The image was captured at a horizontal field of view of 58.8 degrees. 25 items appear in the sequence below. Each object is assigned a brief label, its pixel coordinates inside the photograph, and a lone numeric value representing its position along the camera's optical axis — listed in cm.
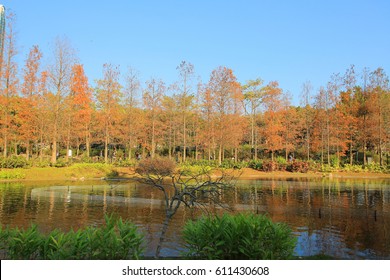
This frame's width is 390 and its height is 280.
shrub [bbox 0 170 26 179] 2891
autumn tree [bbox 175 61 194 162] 4421
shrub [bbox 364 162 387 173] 4162
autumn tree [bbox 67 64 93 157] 3853
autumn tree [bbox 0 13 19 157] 3391
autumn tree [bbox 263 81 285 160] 4641
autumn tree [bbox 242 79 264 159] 5524
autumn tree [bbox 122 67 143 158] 4306
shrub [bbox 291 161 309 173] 4181
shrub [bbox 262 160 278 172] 4134
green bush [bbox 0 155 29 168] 3088
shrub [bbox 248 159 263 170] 4207
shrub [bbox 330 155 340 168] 4384
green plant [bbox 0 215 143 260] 658
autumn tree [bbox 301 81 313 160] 5031
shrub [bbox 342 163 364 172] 4211
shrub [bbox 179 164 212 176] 3573
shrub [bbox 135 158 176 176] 3115
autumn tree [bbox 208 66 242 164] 4247
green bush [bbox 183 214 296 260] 696
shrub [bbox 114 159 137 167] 3718
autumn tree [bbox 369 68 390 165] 4425
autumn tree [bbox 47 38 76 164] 3666
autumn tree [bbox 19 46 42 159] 3625
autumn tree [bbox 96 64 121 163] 4050
